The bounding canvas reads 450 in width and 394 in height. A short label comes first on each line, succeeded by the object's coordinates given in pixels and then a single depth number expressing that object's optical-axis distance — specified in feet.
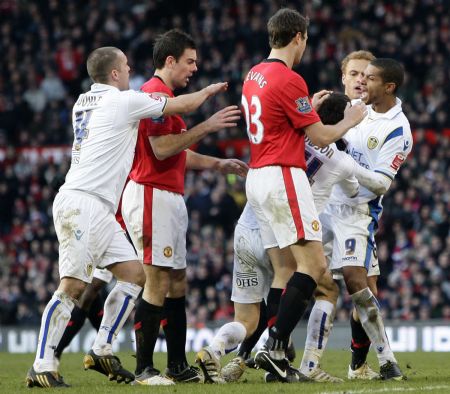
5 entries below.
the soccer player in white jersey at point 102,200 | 53.67
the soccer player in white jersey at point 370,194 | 58.13
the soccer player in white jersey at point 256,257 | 56.54
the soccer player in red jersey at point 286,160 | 52.95
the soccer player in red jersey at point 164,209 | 56.18
